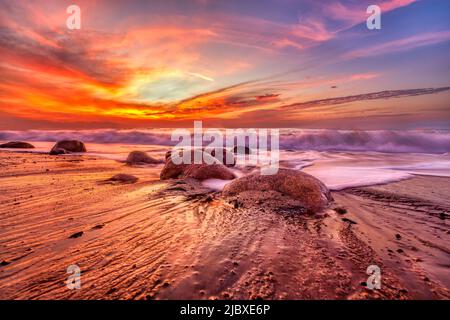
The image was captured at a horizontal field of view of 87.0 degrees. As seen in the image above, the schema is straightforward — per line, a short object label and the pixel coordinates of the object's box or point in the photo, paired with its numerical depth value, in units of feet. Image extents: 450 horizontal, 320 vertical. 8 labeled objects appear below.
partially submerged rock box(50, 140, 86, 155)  50.70
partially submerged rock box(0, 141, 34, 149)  56.33
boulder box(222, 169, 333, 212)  14.04
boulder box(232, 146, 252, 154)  52.57
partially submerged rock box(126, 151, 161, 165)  36.96
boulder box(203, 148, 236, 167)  33.42
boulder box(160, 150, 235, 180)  22.11
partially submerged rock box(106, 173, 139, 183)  21.29
